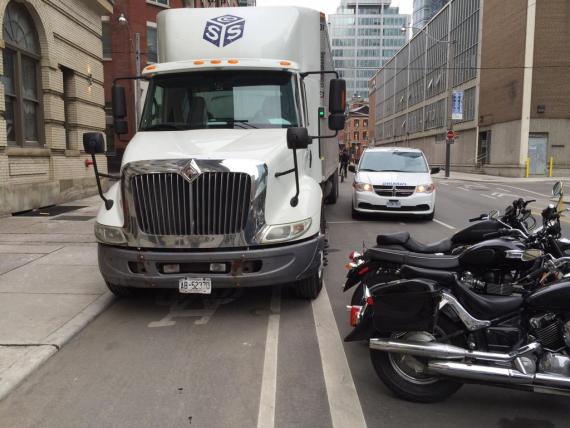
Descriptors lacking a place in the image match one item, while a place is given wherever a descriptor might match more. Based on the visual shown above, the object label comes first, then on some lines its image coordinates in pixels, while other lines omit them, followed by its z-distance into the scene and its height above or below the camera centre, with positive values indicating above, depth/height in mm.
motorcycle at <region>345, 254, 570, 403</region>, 3354 -1273
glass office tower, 145750 +30505
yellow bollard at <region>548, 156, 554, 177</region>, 36938 -1334
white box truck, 5109 -168
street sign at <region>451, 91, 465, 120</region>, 42438 +3698
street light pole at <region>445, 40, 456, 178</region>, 53562 +8270
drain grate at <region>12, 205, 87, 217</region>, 12298 -1583
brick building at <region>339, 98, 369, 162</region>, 135125 +5524
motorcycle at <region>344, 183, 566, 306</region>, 3922 -863
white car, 11914 -1020
